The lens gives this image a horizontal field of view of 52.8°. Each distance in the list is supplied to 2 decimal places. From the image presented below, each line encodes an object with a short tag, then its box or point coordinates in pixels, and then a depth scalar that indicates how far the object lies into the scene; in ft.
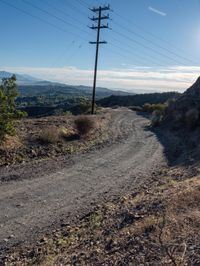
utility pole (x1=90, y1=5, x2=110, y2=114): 69.72
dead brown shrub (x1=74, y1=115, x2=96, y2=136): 41.05
